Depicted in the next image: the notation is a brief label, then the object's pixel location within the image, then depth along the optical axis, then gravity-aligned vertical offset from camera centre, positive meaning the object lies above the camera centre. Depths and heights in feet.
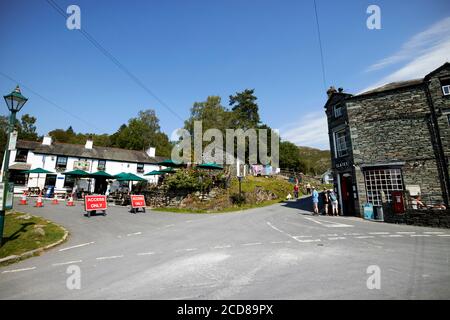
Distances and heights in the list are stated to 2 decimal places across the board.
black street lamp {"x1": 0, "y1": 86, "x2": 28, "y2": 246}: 23.41 +9.83
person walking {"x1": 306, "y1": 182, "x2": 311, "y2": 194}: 133.64 +3.18
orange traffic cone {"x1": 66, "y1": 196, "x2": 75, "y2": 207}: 63.52 -1.63
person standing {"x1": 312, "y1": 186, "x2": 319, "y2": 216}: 55.98 -1.51
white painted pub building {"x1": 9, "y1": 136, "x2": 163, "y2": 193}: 98.94 +17.79
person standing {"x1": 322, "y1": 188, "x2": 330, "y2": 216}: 57.76 -1.99
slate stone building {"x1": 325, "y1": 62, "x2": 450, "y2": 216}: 49.16 +12.36
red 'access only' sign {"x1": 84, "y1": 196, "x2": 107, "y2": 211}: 46.74 -1.26
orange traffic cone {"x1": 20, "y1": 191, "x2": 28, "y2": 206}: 61.62 -1.11
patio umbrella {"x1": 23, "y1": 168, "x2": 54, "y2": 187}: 82.94 +10.25
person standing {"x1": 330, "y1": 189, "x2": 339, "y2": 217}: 56.59 -2.64
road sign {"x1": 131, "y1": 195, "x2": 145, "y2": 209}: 56.29 -1.21
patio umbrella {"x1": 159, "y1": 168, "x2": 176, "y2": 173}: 76.26 +8.83
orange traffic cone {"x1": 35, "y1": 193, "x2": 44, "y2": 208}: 56.56 -1.33
